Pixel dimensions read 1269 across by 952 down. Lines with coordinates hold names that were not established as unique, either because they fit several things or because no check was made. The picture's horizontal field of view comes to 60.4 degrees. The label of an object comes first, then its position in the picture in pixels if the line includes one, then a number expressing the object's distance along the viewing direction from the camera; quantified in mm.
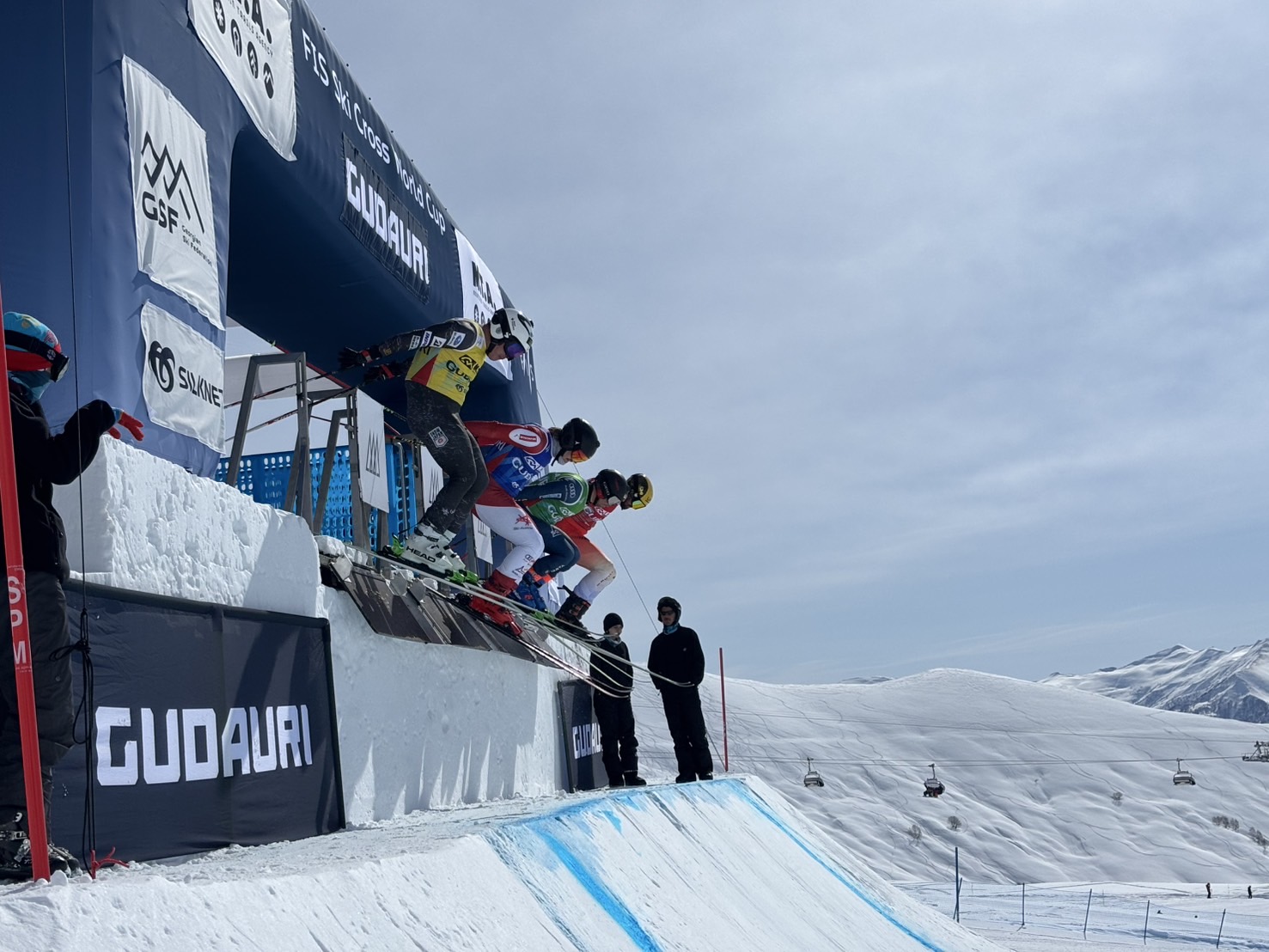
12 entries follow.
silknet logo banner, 5227
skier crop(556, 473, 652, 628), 10117
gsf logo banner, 5316
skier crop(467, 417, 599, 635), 8797
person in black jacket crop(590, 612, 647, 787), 9062
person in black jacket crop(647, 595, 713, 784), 8773
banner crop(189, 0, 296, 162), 6320
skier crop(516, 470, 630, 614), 9617
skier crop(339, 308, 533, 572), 7555
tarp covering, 4895
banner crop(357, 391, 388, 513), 9039
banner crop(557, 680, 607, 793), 10117
